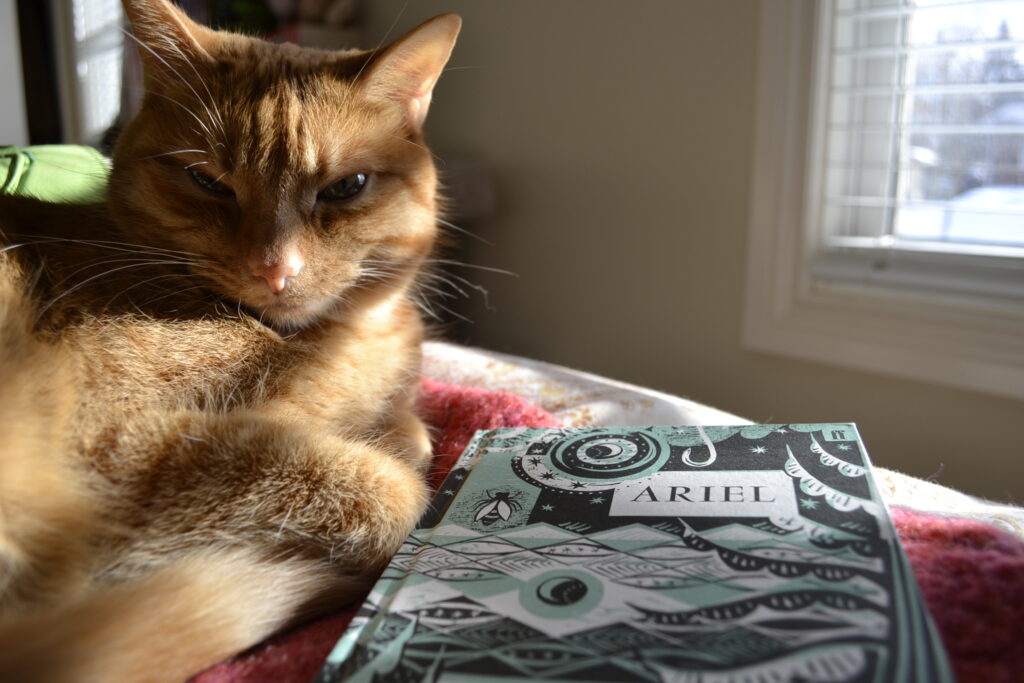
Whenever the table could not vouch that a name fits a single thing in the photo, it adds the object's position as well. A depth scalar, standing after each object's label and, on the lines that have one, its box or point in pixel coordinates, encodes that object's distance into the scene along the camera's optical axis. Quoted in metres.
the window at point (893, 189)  0.57
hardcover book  0.28
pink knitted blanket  0.29
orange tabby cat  0.33
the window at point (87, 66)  1.48
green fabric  0.49
